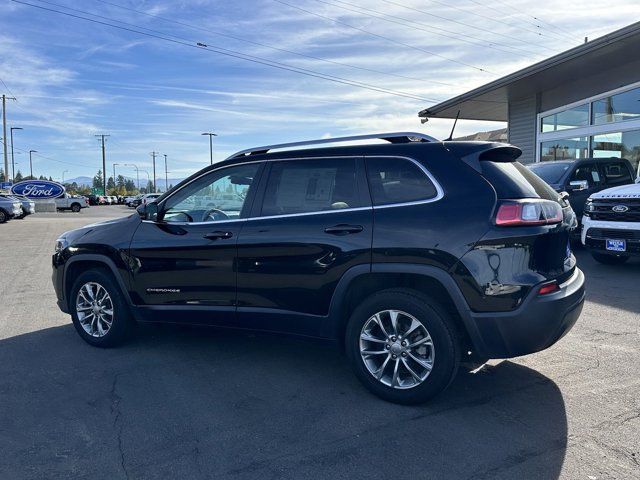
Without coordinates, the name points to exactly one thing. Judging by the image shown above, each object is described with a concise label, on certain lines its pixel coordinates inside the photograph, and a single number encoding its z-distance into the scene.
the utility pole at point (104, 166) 89.22
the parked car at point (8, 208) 27.03
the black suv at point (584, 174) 10.98
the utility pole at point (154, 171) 126.82
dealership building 13.95
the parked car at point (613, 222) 8.20
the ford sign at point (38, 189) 35.94
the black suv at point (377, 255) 3.50
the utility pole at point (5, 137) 57.94
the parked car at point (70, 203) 48.66
